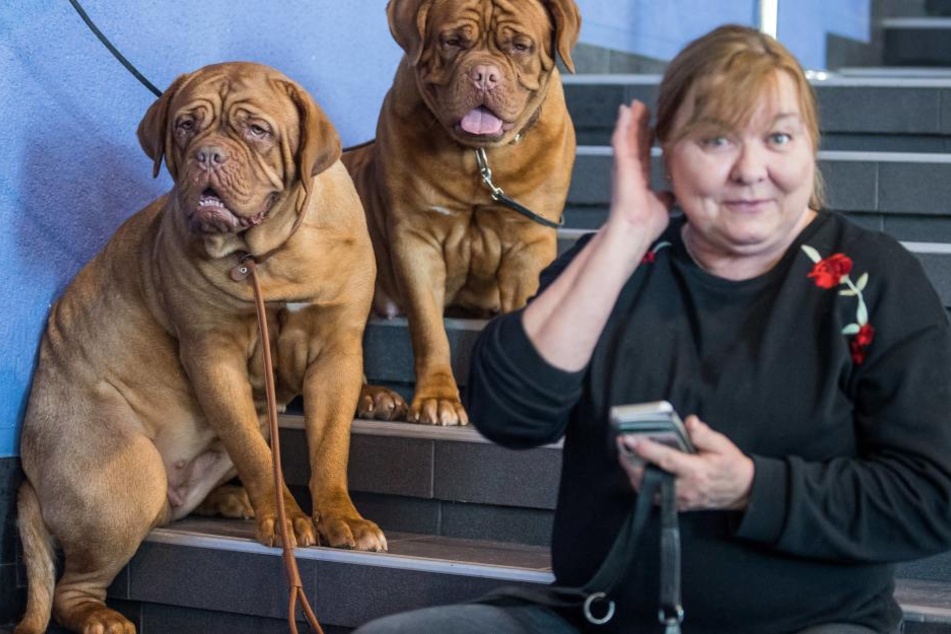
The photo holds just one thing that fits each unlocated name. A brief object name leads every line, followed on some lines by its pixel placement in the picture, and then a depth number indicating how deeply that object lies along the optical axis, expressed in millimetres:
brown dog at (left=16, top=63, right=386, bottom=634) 2762
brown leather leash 2625
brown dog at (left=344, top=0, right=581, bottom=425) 3117
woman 1667
